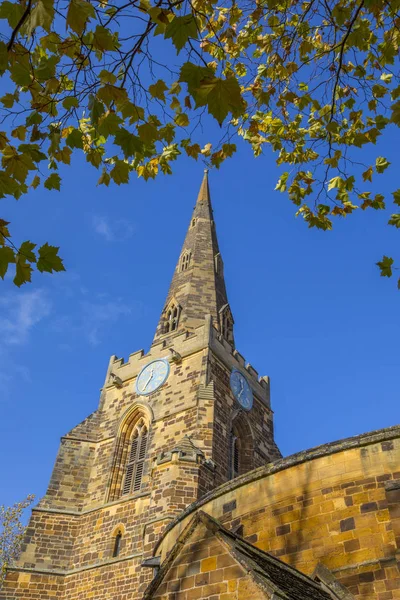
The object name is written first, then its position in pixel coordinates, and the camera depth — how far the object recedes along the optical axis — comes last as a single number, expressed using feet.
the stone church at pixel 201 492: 19.11
